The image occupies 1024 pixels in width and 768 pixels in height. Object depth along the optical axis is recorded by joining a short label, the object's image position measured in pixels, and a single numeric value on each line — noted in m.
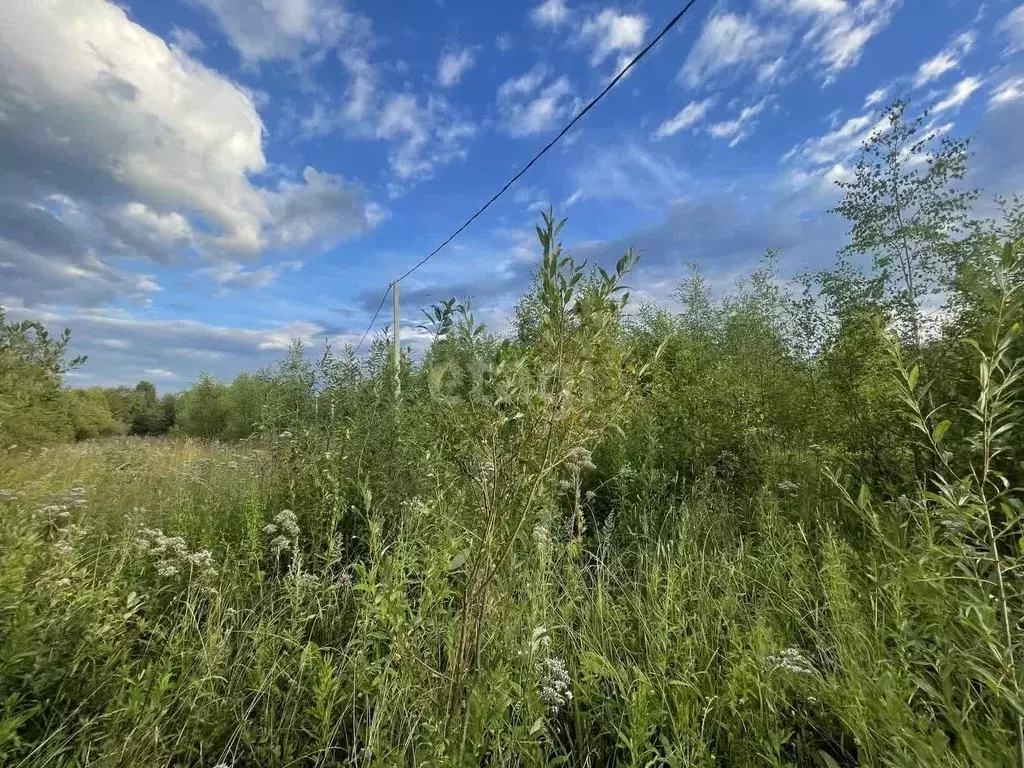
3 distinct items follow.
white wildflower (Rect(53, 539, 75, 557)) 2.65
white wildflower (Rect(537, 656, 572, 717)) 1.89
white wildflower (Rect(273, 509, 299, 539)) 3.14
